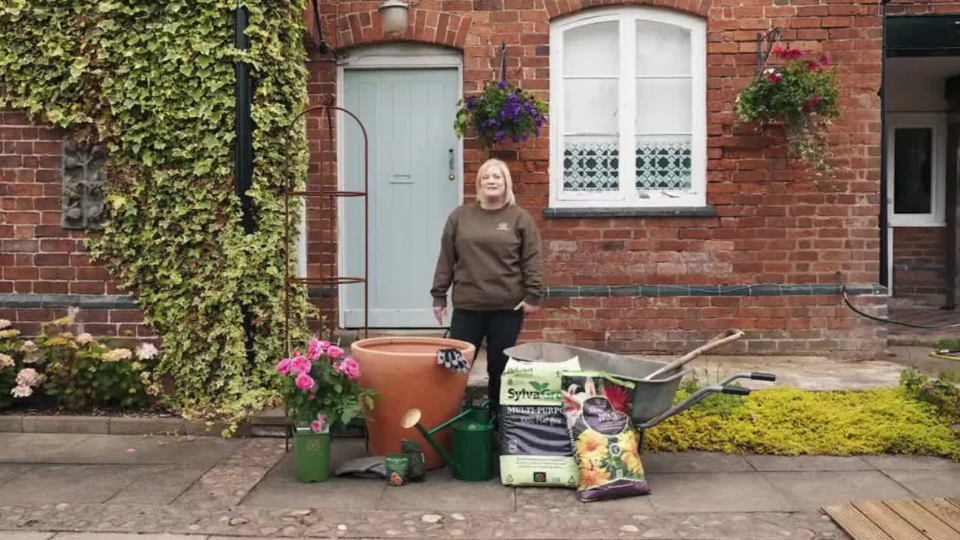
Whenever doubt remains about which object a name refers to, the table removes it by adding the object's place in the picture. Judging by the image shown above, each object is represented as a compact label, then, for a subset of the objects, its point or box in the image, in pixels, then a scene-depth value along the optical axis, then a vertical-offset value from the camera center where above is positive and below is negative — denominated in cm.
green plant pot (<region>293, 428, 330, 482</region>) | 496 -121
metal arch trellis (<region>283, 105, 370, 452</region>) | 580 -20
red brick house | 766 +71
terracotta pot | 512 -88
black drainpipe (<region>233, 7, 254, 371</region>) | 609 +73
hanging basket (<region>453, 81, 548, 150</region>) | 722 +103
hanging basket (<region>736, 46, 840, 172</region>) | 717 +113
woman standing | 541 -16
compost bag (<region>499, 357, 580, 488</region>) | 487 -103
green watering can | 500 -119
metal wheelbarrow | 470 -76
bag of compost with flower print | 464 -104
